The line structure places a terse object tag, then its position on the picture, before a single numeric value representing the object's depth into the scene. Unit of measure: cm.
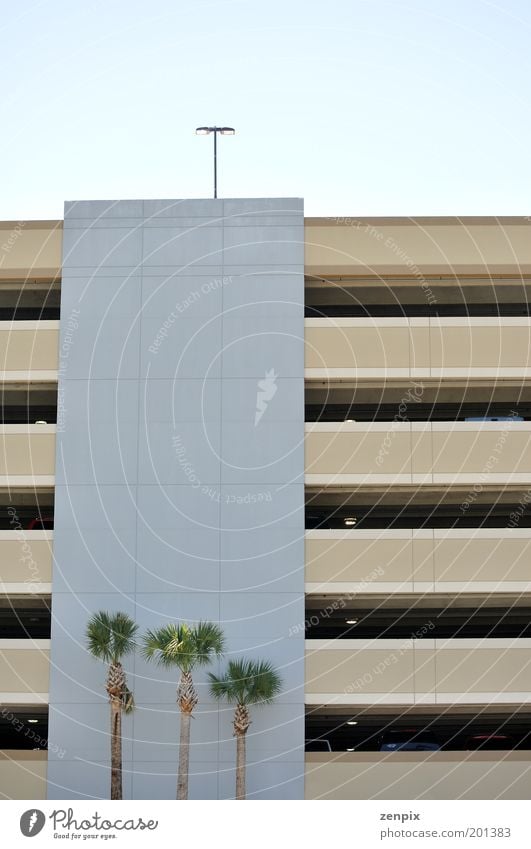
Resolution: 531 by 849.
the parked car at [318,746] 3703
